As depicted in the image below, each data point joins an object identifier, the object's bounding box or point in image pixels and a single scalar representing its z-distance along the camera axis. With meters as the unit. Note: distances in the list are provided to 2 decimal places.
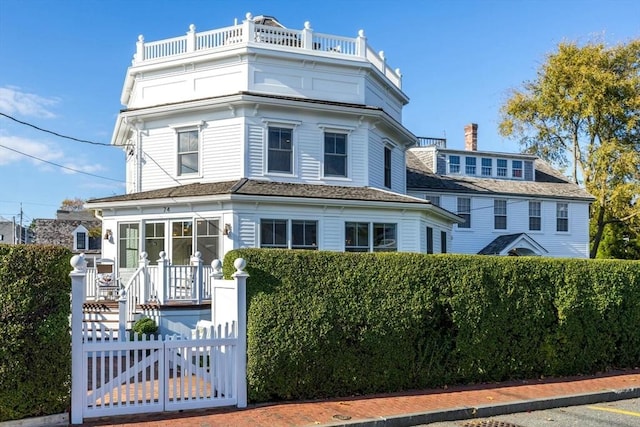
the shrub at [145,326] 12.38
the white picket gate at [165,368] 7.18
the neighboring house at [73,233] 55.75
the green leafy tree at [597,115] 34.38
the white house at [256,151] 16.94
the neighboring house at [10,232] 70.00
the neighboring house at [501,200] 29.81
